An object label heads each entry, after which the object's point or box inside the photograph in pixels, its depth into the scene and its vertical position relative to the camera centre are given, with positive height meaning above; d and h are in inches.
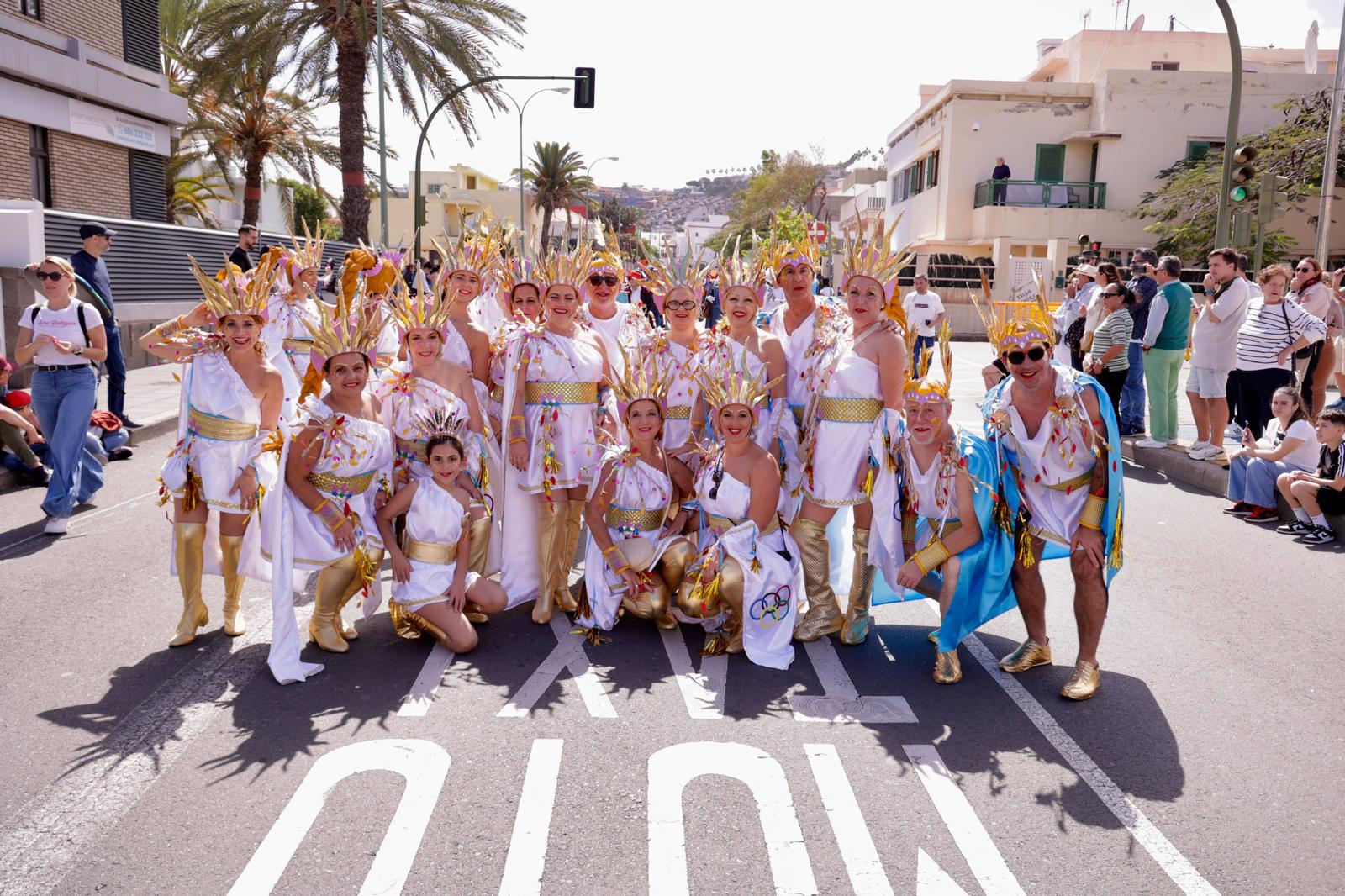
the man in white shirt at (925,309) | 624.1 +12.5
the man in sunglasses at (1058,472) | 186.7 -24.7
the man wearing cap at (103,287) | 374.3 +6.7
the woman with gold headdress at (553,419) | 225.5 -21.3
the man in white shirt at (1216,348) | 388.5 -3.3
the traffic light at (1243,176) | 530.9 +81.8
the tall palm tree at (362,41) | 757.9 +200.0
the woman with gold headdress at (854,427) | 210.7 -19.5
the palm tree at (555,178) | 2047.2 +275.0
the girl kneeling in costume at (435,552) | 204.1 -45.7
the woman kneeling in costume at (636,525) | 214.4 -41.6
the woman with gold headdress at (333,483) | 197.5 -32.1
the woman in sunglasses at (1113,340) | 433.1 -1.5
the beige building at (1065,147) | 1357.0 +250.5
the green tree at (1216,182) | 1063.6 +172.4
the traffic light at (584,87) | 835.4 +182.7
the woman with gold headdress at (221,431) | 204.7 -23.7
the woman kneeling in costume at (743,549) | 204.2 -43.4
